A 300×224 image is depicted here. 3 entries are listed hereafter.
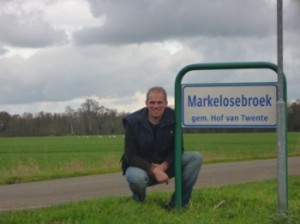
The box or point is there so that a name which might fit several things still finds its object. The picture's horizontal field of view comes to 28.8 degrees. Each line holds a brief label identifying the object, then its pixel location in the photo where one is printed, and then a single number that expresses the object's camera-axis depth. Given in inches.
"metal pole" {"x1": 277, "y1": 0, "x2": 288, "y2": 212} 258.2
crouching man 277.0
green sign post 259.1
